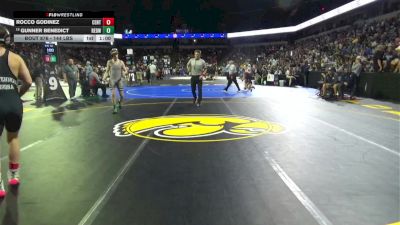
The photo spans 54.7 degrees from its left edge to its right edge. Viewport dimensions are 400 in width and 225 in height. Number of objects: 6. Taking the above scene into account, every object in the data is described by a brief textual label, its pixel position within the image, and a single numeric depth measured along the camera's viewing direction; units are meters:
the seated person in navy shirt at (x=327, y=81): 15.89
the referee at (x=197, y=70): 12.97
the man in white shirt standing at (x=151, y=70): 30.86
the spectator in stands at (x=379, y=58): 16.62
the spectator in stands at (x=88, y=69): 17.67
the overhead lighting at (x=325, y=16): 28.94
